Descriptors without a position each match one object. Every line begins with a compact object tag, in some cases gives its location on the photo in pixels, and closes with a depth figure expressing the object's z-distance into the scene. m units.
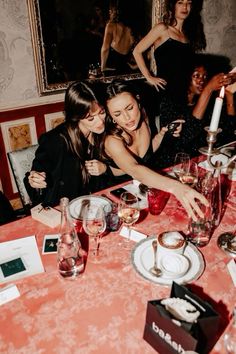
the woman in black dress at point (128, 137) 1.94
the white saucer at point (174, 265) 1.33
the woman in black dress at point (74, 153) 2.15
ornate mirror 3.24
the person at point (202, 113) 3.15
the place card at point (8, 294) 1.24
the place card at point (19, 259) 1.36
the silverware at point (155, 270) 1.34
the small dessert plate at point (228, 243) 1.49
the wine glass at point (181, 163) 2.04
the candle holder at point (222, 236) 1.48
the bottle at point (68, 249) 1.36
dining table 1.08
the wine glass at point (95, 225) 1.44
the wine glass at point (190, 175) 1.99
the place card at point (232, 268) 1.35
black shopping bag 0.94
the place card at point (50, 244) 1.49
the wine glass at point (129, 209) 1.56
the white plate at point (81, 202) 1.76
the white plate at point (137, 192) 1.84
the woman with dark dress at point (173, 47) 4.01
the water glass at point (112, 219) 1.64
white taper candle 1.40
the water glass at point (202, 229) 1.55
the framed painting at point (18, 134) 3.42
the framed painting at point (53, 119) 3.66
